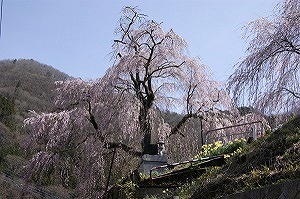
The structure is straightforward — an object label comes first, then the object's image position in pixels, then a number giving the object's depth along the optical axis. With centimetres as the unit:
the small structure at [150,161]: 1320
